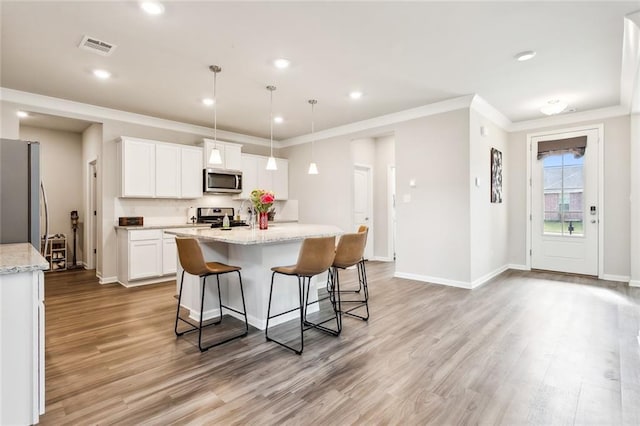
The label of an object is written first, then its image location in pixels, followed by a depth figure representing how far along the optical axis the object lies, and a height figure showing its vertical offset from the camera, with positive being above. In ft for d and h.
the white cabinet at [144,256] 15.42 -2.14
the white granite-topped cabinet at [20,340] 5.00 -2.03
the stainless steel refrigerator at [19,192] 7.79 +0.53
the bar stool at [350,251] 10.30 -1.26
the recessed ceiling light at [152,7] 7.66 +5.01
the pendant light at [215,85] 11.27 +5.08
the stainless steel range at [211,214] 19.11 -0.07
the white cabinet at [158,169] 15.96 +2.33
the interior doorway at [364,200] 22.31 +0.86
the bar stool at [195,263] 8.79 -1.41
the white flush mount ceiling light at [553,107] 14.64 +4.83
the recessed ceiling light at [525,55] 10.28 +5.11
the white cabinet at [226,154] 18.69 +3.56
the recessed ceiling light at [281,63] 10.72 +5.10
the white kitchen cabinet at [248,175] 20.81 +2.48
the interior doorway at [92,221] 19.21 -0.48
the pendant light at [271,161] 13.24 +2.18
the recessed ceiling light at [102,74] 11.59 +5.13
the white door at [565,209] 16.92 +0.14
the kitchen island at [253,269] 9.93 -1.79
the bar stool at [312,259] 8.61 -1.29
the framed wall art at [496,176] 17.06 +1.98
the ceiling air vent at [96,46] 9.39 +5.06
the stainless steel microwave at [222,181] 18.67 +1.90
